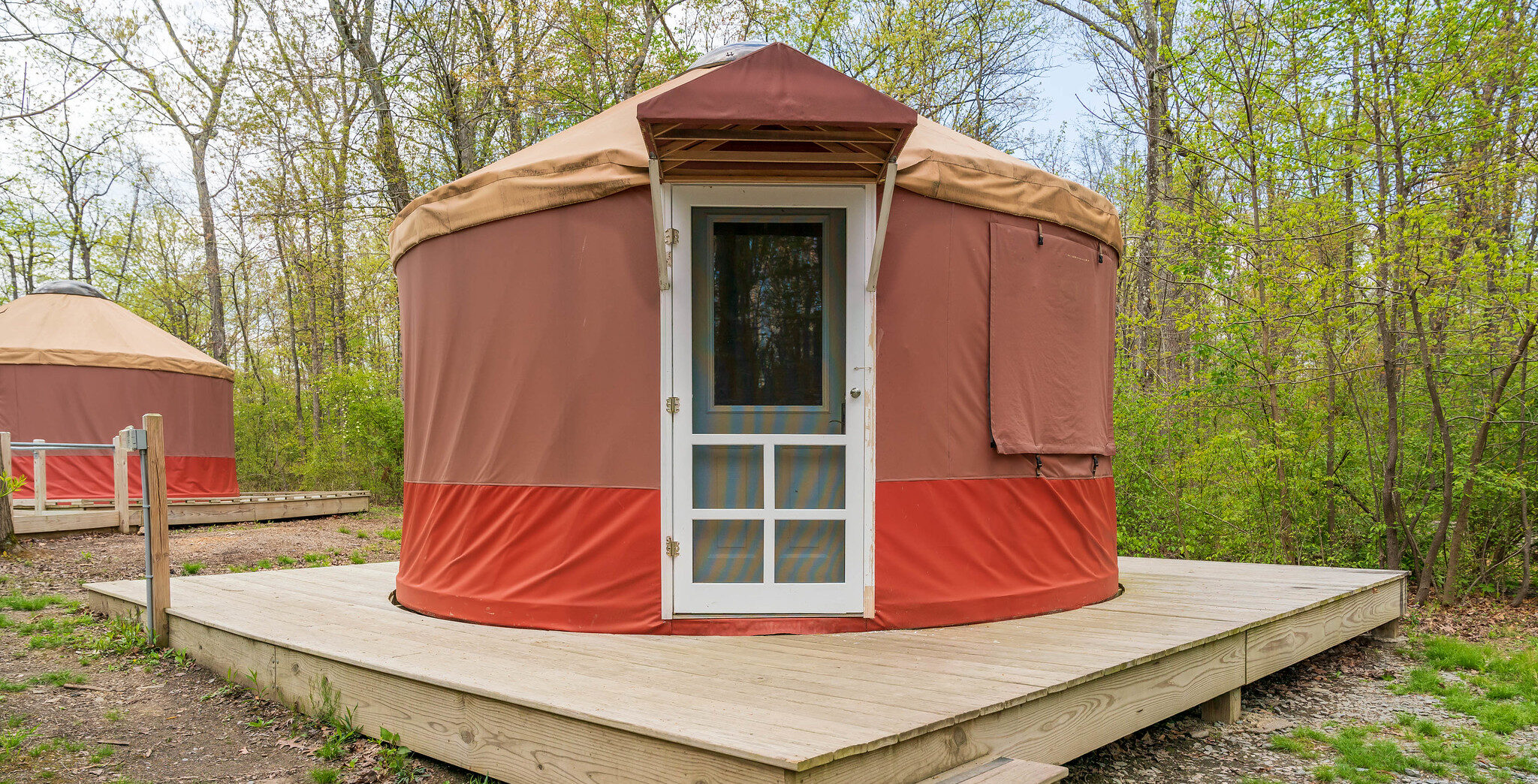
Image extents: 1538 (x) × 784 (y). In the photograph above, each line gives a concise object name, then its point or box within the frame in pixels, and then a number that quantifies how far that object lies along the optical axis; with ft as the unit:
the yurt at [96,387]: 29.55
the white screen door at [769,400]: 10.72
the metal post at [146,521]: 12.06
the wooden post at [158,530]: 12.17
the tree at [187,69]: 42.73
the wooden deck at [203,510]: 24.38
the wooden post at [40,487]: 25.14
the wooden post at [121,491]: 25.41
